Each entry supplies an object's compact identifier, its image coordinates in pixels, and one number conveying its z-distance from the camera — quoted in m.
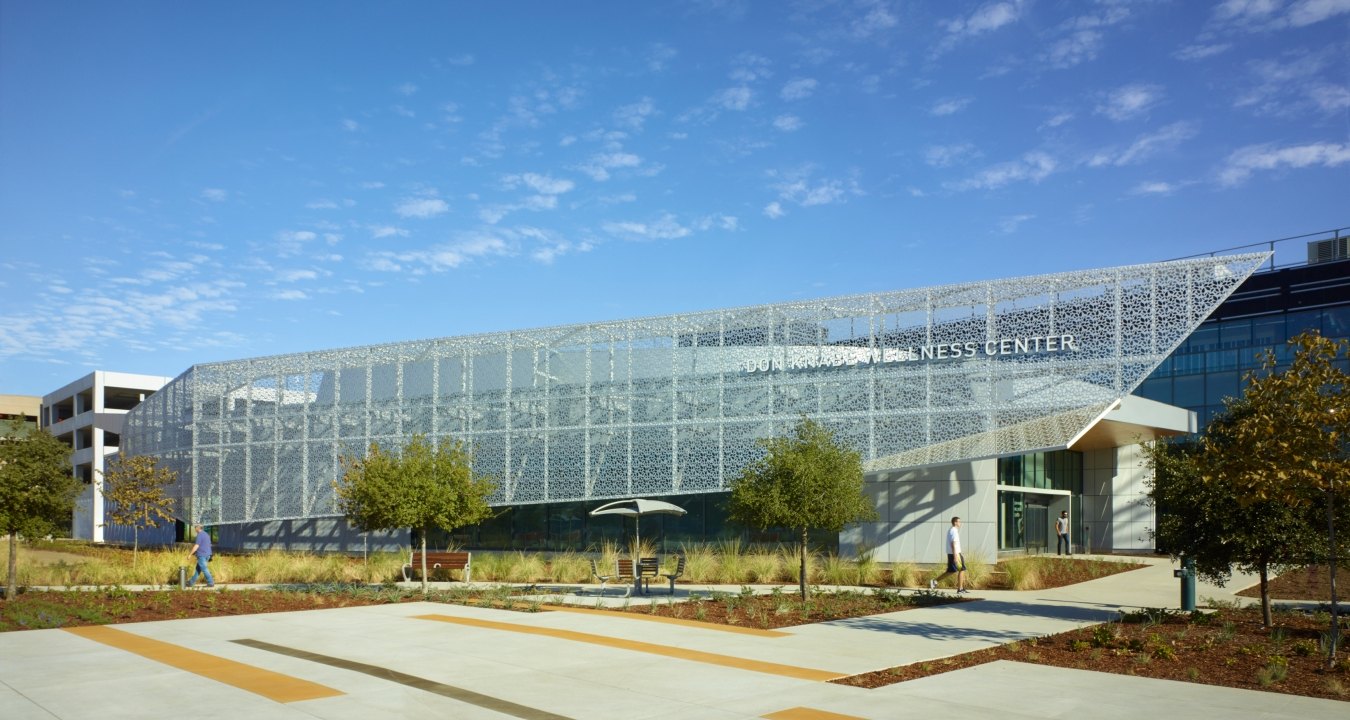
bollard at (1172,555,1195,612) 18.22
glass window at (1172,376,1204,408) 51.47
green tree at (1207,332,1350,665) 12.11
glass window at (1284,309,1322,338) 48.47
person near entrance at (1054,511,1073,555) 36.25
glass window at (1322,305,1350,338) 47.47
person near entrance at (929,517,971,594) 23.03
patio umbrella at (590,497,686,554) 25.30
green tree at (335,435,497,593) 24.72
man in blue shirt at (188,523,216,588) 25.72
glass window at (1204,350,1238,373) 50.81
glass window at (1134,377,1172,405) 52.44
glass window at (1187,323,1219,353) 51.64
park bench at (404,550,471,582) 27.70
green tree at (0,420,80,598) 21.12
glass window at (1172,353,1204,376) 51.81
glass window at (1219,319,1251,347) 50.62
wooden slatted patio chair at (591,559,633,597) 23.23
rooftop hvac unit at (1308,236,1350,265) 49.18
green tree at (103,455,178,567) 36.62
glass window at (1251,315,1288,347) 49.19
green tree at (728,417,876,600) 20.14
